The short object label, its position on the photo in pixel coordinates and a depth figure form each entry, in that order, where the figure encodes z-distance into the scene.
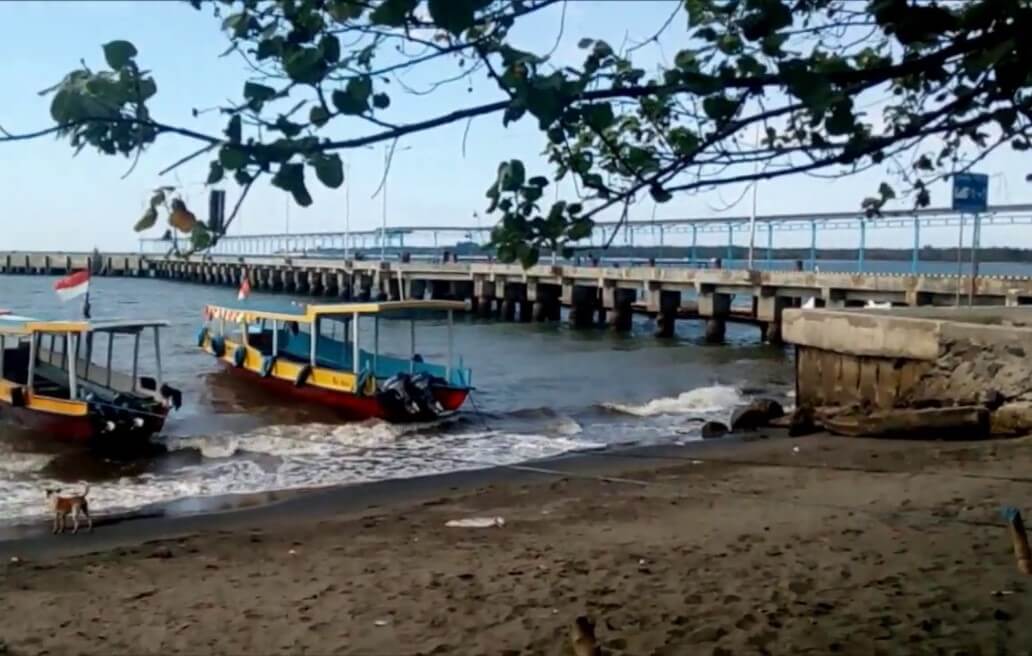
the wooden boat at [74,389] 17.03
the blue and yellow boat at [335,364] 20.08
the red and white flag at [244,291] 27.74
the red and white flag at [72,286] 20.03
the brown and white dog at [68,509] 11.41
